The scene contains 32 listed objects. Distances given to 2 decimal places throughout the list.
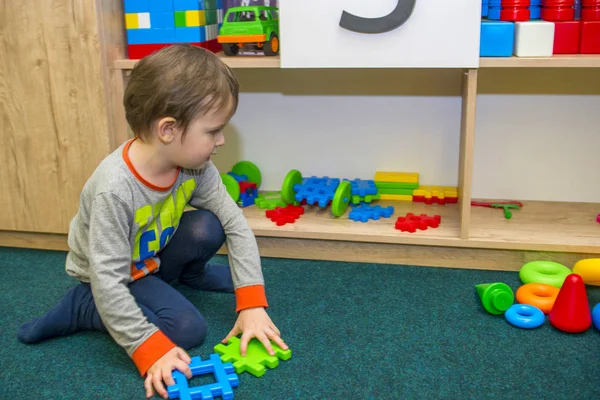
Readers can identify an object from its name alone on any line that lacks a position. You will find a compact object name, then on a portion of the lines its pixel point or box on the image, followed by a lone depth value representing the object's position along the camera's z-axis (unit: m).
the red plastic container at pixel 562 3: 1.41
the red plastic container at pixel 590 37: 1.38
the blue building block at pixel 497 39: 1.39
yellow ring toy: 1.37
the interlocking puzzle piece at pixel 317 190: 1.68
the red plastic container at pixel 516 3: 1.45
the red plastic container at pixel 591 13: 1.39
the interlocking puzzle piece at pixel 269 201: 1.77
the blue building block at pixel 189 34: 1.57
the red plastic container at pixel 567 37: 1.40
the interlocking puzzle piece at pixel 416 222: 1.56
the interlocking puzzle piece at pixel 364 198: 1.74
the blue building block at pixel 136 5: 1.57
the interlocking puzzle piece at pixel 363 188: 1.74
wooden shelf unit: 1.48
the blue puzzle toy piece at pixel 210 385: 1.02
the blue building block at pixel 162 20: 1.56
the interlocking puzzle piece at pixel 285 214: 1.64
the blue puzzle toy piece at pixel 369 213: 1.65
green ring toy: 1.39
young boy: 1.05
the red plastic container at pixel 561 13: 1.41
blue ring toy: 1.23
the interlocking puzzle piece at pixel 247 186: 1.82
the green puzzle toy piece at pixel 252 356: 1.10
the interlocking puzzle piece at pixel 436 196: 1.76
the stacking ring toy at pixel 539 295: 1.29
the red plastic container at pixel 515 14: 1.46
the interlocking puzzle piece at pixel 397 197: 1.80
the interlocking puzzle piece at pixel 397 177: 1.79
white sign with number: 1.39
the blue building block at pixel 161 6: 1.55
